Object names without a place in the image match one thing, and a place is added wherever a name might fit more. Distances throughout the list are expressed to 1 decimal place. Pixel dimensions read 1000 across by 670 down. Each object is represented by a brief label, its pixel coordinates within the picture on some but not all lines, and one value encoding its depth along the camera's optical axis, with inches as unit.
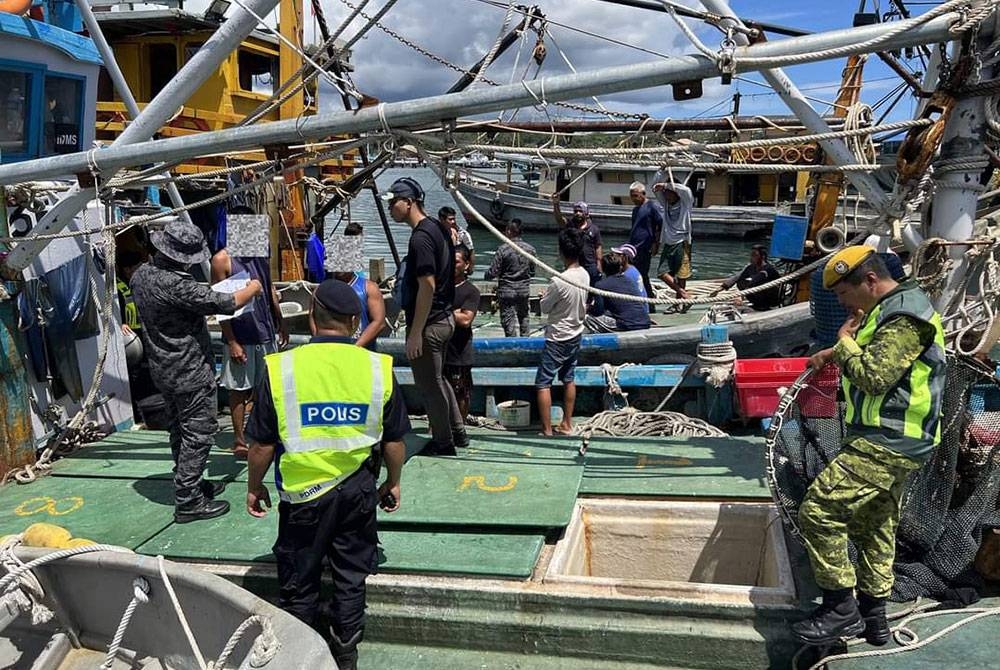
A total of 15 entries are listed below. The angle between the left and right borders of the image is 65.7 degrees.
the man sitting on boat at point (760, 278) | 367.6
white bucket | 271.3
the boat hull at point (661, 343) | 287.7
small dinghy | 113.1
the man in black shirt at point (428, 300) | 199.8
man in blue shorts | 241.0
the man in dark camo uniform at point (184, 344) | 178.7
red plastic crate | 239.3
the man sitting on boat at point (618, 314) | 310.3
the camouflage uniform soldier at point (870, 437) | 118.6
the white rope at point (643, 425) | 242.7
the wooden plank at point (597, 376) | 272.5
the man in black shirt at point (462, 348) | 243.0
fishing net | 144.0
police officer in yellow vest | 122.6
